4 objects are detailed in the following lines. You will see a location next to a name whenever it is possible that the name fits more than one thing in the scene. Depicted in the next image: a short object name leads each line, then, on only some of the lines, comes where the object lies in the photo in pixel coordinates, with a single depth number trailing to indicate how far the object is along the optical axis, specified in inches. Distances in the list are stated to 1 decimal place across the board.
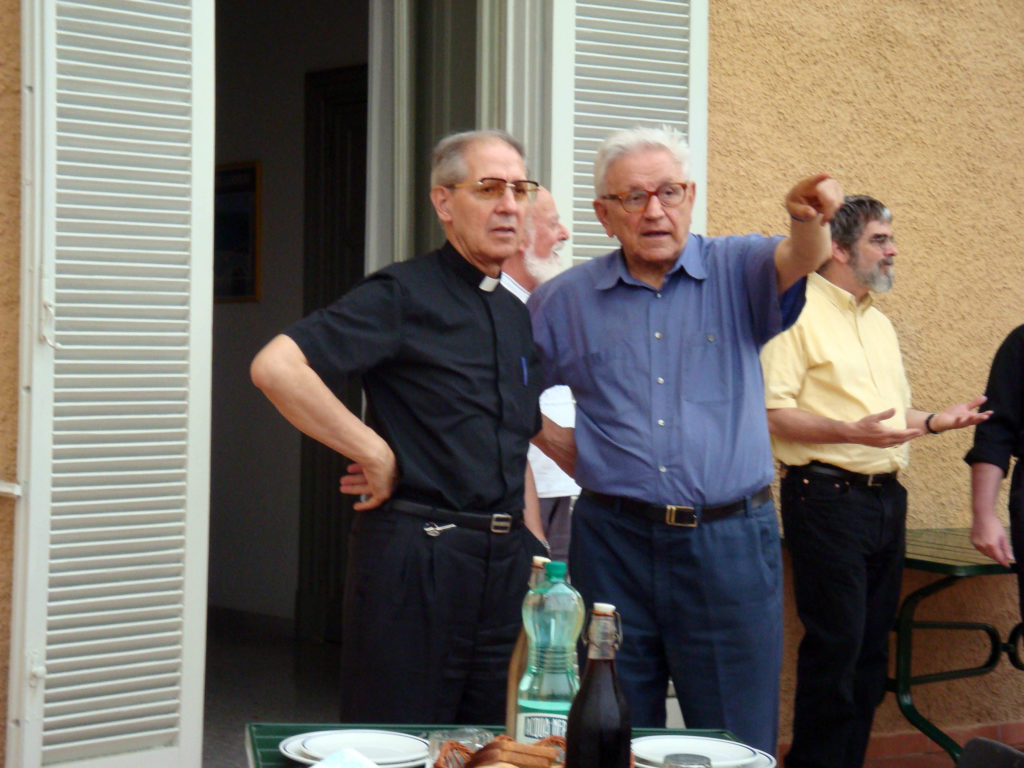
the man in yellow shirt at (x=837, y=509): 153.2
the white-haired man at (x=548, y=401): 133.4
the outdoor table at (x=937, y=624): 157.9
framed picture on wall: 258.7
